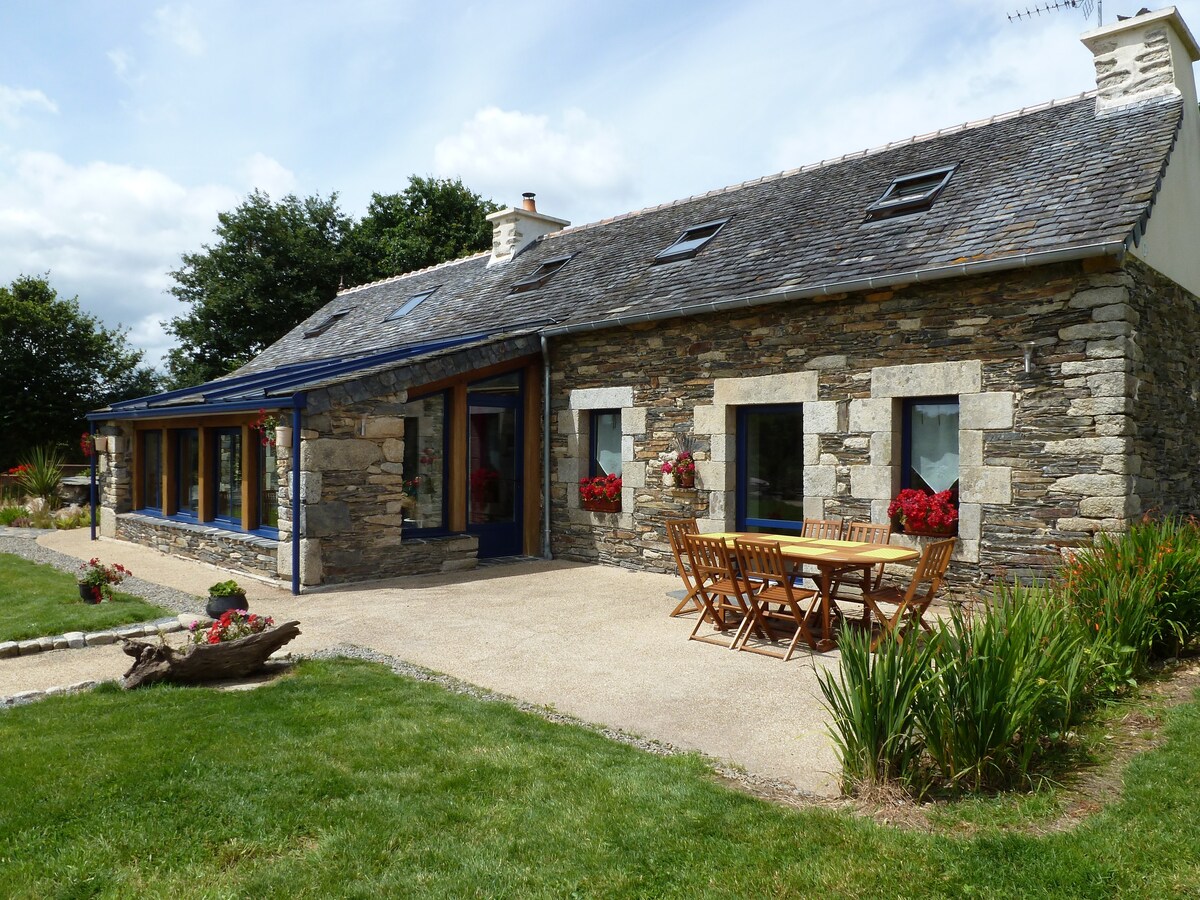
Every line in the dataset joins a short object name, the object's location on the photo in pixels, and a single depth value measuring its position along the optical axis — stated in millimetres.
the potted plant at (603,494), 10305
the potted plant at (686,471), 9445
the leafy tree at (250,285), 26172
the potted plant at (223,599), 7176
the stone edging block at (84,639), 6266
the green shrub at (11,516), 16297
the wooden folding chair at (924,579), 5711
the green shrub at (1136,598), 4898
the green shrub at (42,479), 17453
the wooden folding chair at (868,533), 7595
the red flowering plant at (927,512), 7543
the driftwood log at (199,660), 5203
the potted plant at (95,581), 7949
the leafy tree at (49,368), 21016
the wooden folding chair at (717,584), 6285
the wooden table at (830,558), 5926
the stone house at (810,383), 7121
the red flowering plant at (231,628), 5504
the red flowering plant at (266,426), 9164
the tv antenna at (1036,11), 9812
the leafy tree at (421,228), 26578
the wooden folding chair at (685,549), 6824
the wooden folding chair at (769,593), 5941
